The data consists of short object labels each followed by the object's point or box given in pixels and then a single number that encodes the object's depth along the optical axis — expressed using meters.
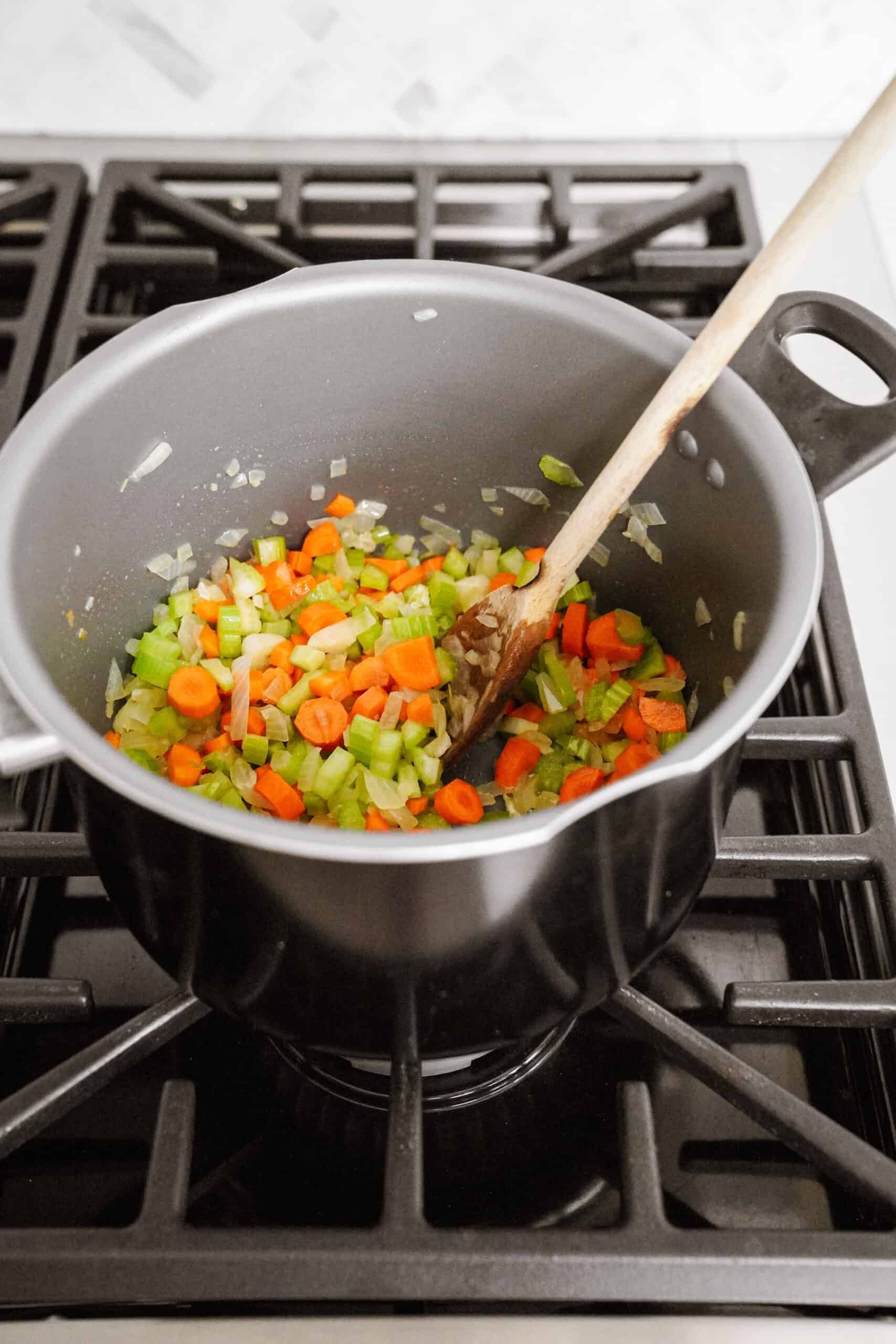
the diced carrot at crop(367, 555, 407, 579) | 1.02
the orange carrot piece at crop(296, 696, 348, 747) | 0.90
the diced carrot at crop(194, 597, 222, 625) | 0.95
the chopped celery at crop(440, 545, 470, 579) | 1.02
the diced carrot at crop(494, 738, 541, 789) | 0.92
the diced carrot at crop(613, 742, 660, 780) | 0.83
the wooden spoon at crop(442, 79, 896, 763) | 0.58
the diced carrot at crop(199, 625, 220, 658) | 0.94
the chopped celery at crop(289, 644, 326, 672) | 0.94
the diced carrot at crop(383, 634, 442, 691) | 0.94
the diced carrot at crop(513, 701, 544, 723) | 0.95
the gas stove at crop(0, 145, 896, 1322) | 0.57
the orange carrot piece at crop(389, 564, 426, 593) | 1.02
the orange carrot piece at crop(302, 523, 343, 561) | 1.00
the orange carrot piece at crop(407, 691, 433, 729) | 0.93
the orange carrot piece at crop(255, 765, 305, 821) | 0.85
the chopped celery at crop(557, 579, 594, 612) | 0.99
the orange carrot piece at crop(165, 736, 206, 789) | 0.87
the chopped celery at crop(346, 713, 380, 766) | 0.88
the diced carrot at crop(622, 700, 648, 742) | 0.91
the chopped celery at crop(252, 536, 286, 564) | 0.99
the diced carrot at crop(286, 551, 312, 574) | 1.00
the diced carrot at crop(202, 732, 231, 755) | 0.91
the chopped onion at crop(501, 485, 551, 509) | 0.98
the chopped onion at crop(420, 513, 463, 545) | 1.03
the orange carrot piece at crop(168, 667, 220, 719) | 0.90
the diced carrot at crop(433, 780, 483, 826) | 0.82
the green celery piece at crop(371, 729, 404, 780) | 0.88
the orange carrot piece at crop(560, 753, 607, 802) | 0.85
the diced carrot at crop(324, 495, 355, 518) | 1.00
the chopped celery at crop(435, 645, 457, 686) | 0.96
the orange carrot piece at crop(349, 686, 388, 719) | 0.92
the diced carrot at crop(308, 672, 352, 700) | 0.93
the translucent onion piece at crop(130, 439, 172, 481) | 0.84
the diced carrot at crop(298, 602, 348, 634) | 0.96
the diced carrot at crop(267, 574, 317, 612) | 0.98
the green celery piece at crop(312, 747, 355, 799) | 0.87
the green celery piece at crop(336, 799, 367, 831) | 0.83
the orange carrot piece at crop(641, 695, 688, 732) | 0.88
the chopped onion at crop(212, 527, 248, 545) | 0.97
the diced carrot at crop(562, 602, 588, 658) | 0.97
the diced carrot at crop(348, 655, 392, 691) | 0.94
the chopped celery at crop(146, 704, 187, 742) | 0.90
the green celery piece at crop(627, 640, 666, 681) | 0.92
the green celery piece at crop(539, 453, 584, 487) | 0.94
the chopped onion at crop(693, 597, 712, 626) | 0.86
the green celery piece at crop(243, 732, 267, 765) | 0.90
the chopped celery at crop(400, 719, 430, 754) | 0.90
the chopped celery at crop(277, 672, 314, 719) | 0.93
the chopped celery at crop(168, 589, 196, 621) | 0.94
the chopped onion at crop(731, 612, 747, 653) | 0.77
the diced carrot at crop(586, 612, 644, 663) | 0.95
